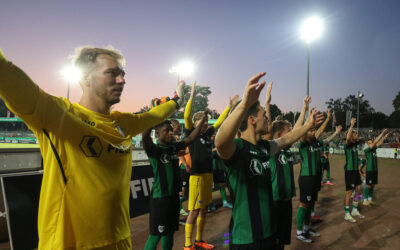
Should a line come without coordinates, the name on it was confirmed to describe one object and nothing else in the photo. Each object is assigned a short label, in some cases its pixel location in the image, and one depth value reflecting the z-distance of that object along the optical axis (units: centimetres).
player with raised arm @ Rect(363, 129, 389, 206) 839
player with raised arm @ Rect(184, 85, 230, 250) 466
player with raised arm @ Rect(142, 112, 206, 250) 343
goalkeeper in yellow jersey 137
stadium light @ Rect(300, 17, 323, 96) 1602
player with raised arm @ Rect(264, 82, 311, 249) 398
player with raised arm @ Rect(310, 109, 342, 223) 569
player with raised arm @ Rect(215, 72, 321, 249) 223
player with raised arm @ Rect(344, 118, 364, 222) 685
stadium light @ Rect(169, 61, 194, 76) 2005
